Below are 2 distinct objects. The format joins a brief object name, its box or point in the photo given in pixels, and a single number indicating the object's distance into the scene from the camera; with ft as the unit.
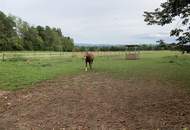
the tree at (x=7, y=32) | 239.50
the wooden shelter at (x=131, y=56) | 143.50
